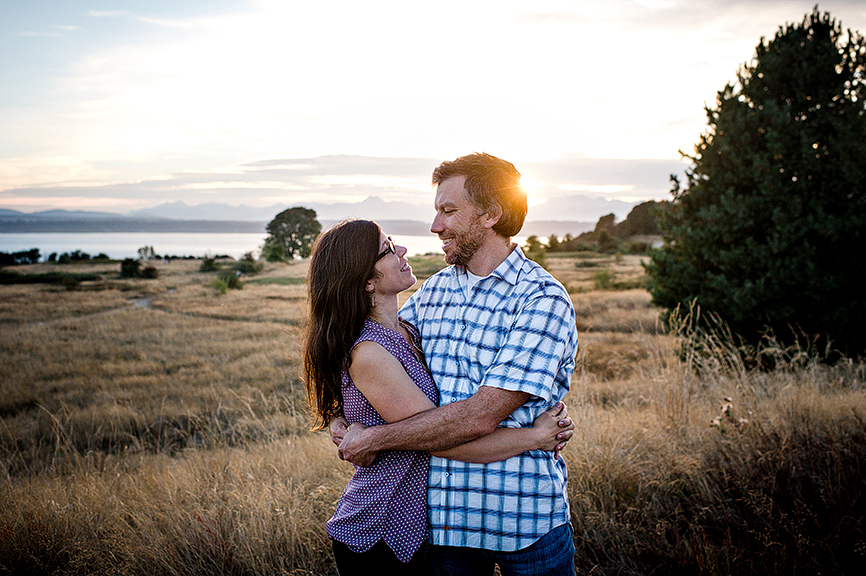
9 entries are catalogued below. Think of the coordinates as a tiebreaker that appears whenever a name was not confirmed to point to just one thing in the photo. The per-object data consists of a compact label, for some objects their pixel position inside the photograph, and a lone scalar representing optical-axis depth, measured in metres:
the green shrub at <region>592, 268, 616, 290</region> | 28.07
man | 2.03
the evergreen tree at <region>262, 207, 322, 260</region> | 55.94
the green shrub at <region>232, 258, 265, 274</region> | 43.50
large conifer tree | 7.59
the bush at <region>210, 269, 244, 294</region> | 30.48
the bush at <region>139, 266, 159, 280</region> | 38.62
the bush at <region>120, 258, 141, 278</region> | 38.30
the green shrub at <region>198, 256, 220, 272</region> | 44.00
